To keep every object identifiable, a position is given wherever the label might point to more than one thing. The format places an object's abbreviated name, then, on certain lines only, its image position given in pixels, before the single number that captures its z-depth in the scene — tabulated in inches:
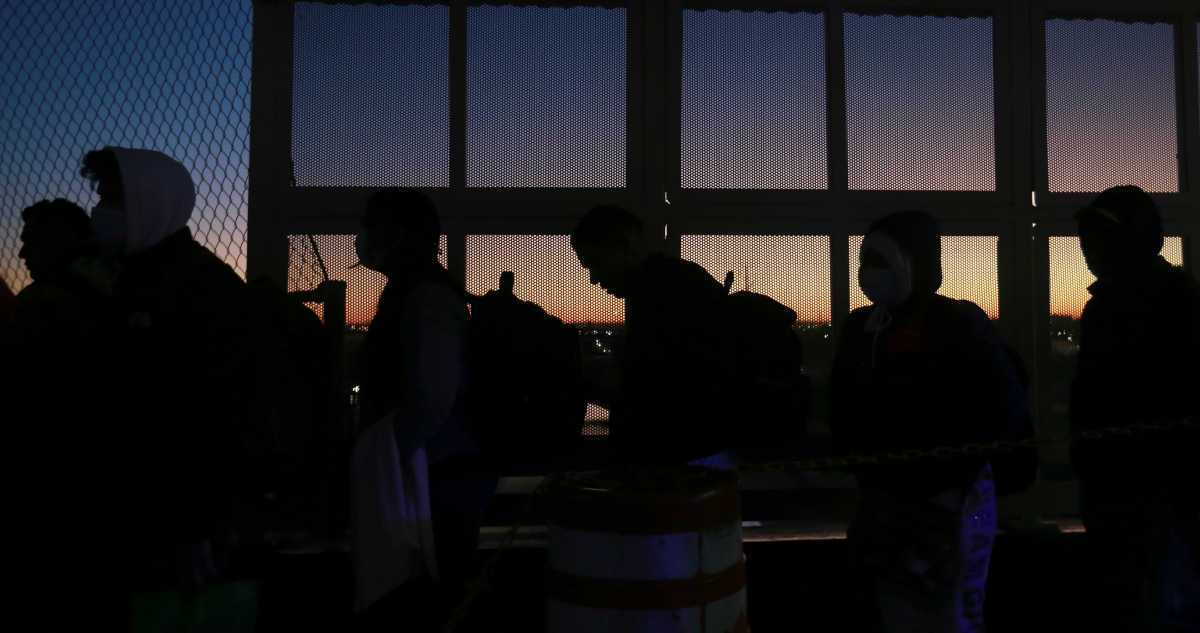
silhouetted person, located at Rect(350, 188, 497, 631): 94.6
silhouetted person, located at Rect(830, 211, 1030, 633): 89.0
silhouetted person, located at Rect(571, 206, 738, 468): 99.3
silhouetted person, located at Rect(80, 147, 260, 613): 78.1
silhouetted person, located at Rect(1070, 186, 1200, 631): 94.9
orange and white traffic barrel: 67.0
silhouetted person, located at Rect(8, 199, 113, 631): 80.0
